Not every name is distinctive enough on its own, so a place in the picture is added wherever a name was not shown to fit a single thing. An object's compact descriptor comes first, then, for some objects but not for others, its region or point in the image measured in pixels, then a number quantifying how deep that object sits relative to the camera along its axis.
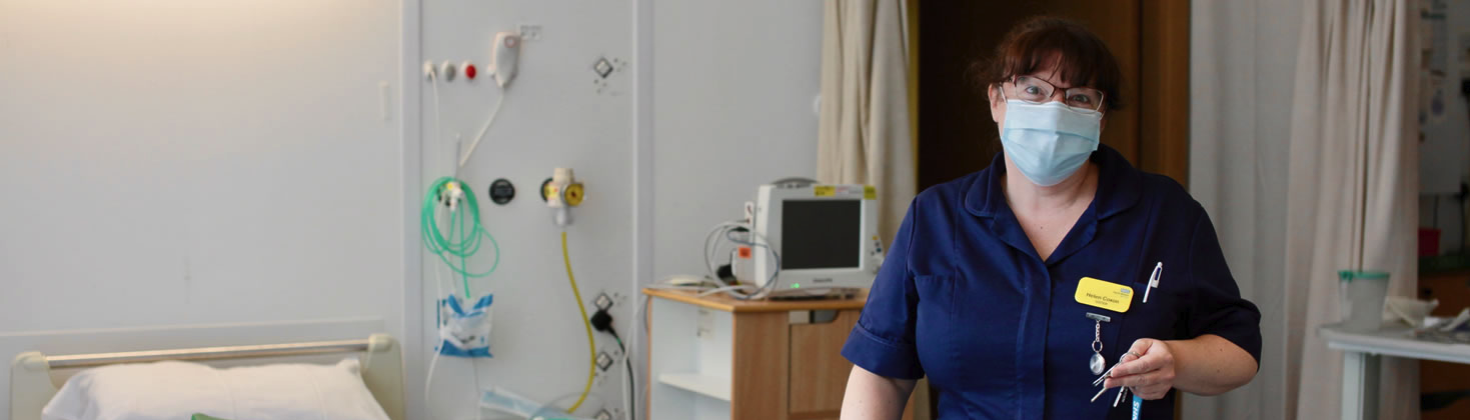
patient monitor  2.78
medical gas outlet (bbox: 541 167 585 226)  3.07
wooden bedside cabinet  2.64
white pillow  2.36
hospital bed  2.55
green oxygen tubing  2.98
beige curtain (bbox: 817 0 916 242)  3.20
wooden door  2.91
